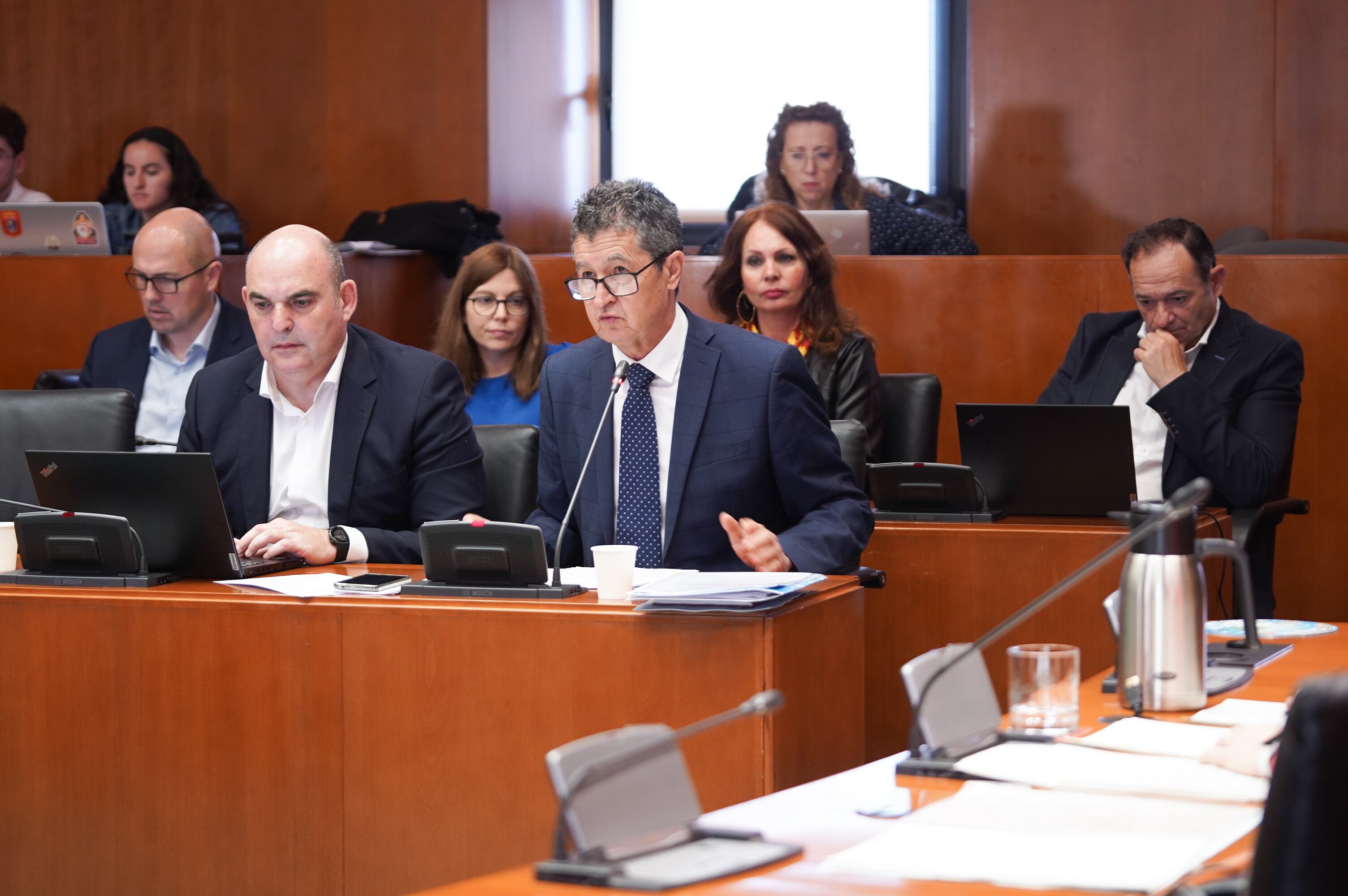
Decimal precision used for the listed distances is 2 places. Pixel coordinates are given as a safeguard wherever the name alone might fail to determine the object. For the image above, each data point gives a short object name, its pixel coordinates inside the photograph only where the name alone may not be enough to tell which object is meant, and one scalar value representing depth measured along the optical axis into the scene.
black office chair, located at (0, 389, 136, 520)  6.82
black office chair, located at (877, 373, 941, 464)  7.84
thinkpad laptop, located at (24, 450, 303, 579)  4.70
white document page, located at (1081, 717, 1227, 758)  3.08
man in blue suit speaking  5.30
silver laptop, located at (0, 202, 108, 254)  9.36
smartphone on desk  4.51
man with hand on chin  6.90
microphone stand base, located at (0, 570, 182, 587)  4.65
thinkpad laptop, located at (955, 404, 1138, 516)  6.17
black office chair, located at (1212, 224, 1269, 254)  9.98
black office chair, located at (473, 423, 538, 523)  6.43
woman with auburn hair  7.79
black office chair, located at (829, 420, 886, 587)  6.57
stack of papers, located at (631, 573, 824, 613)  3.98
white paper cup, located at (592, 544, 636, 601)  4.23
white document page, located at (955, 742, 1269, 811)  2.78
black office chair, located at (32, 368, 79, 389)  8.41
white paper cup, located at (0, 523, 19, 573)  5.00
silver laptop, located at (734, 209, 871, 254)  9.02
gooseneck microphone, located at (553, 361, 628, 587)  4.30
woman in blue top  8.16
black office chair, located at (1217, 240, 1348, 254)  8.97
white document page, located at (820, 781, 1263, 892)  2.34
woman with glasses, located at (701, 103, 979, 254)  9.70
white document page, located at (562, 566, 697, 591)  4.60
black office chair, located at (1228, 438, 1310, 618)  6.52
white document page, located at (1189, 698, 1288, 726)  3.31
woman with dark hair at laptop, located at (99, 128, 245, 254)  10.89
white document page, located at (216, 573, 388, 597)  4.47
